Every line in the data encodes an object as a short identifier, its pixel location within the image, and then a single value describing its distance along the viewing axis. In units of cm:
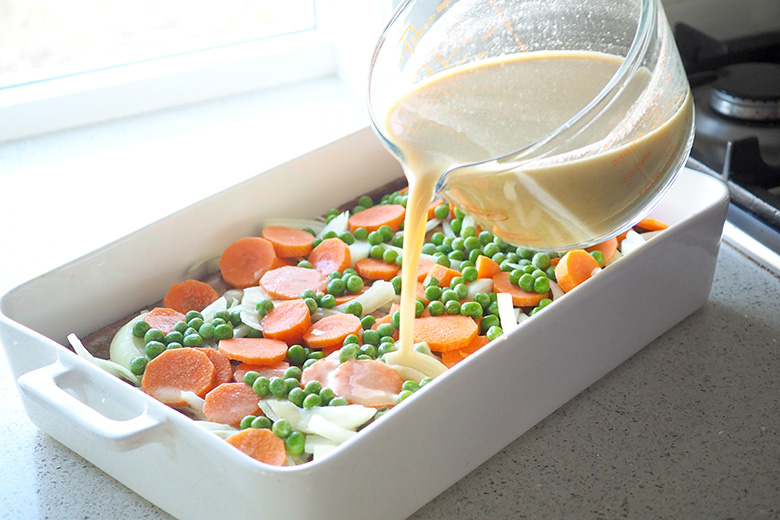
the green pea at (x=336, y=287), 124
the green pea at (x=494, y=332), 110
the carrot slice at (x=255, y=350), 110
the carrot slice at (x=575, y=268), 115
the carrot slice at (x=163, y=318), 115
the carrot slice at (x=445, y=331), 110
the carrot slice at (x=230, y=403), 100
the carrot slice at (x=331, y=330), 112
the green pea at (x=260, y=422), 97
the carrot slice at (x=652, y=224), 128
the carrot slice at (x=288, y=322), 114
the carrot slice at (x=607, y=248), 122
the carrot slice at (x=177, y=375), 104
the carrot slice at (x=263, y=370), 109
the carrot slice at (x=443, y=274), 123
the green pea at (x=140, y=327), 112
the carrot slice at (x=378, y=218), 137
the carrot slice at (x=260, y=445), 91
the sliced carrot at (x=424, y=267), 125
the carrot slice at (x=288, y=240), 130
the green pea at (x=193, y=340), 110
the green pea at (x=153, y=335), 111
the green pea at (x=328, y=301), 120
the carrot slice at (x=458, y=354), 109
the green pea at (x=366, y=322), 117
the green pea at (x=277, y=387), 102
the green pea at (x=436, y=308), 116
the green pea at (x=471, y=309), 115
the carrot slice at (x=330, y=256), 130
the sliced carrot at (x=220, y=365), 108
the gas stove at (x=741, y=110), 134
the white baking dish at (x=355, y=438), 82
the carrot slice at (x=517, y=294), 117
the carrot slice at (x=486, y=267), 124
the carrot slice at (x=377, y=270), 128
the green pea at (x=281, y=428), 94
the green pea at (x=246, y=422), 98
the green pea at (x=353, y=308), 118
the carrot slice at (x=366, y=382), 100
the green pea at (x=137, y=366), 107
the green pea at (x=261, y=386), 103
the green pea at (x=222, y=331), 113
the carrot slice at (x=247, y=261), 127
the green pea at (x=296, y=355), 111
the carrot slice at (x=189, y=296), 121
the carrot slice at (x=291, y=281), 122
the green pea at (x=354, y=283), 124
